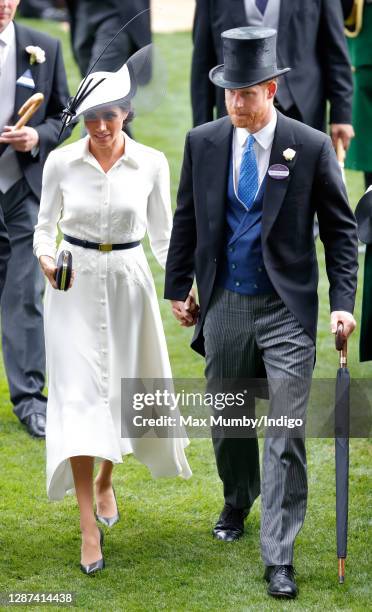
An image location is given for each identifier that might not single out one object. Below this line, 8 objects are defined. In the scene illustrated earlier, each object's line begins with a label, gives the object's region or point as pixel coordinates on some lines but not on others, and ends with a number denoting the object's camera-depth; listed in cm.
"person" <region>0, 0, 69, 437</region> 1538
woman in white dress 1252
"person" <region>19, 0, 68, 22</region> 3866
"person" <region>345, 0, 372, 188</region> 1948
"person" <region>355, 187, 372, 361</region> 1285
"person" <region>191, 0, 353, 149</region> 1599
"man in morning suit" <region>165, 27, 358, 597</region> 1192
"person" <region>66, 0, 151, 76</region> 2266
